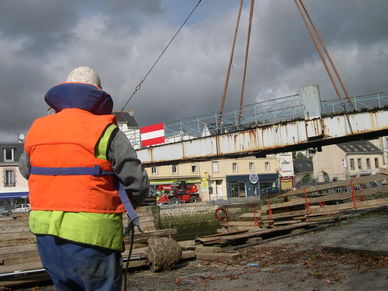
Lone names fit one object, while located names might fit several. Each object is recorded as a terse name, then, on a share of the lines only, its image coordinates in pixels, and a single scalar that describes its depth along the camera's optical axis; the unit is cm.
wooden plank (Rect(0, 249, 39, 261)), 800
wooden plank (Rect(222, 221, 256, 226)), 1620
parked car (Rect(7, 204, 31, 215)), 4006
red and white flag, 2072
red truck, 4408
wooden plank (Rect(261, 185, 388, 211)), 1602
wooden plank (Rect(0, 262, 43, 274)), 733
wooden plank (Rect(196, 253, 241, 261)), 887
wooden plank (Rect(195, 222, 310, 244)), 1130
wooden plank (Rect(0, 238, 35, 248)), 1099
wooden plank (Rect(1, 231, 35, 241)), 1110
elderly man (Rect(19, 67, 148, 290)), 205
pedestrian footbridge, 1541
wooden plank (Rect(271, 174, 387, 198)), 1624
